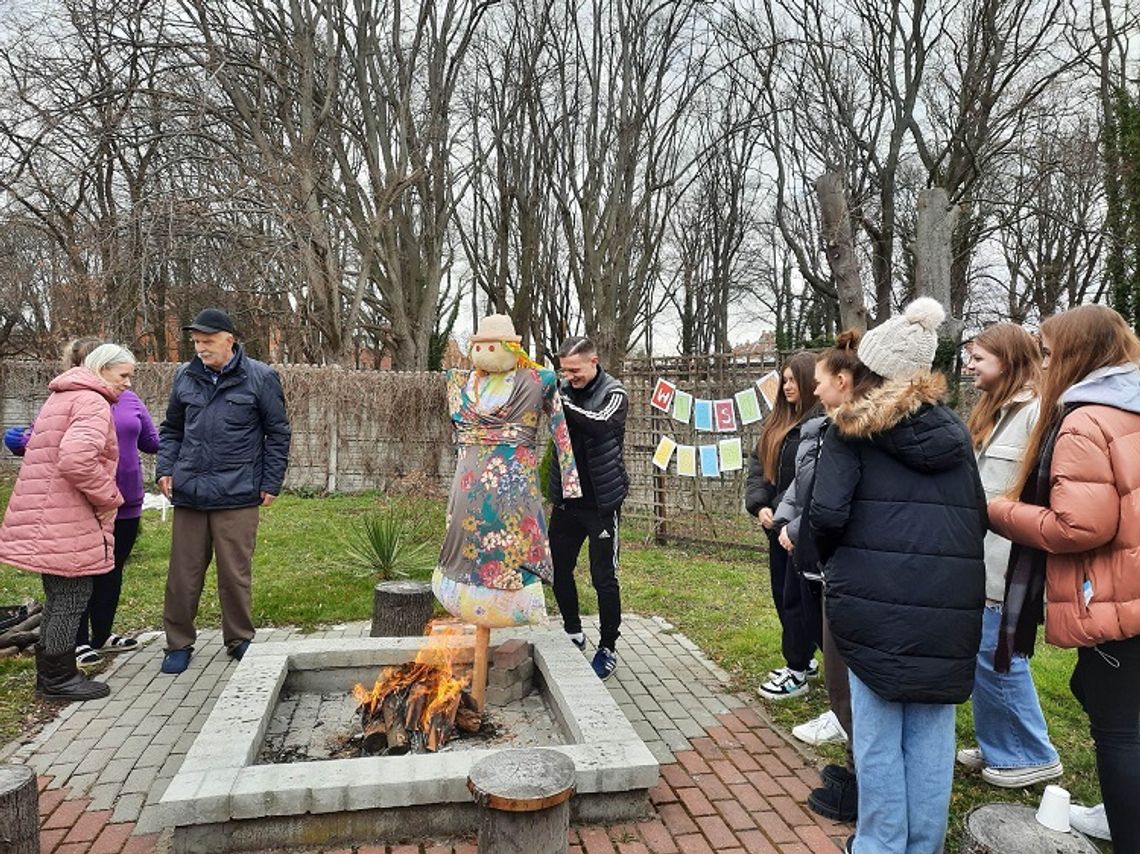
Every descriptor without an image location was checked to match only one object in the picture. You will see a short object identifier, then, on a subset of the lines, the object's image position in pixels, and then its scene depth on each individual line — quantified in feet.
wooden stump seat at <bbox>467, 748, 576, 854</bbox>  8.09
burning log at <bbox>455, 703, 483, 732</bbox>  12.15
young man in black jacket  14.84
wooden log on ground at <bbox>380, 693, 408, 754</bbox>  11.31
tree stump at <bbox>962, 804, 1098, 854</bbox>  7.10
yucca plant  22.53
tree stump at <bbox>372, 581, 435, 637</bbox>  16.34
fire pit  9.09
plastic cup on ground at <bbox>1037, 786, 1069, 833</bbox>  7.33
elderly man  15.21
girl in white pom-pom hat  7.91
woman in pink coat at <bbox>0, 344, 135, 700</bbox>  13.26
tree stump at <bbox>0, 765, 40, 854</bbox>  8.16
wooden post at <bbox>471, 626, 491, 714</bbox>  12.59
